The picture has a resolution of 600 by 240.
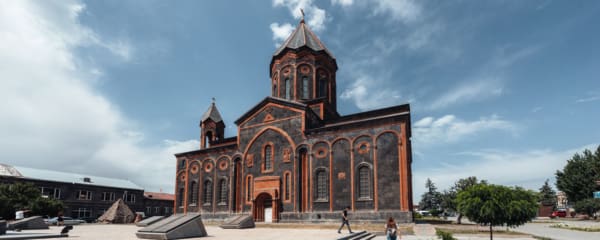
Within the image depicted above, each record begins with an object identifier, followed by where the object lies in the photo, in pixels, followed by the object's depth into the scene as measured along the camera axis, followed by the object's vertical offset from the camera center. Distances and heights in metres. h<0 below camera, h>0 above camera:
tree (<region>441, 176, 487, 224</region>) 39.72 -1.08
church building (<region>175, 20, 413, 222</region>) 24.02 +1.40
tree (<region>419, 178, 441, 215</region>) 83.34 -5.33
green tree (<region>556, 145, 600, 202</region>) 44.66 -0.05
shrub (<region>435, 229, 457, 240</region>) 11.40 -1.93
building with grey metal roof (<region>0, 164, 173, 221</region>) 42.80 -1.91
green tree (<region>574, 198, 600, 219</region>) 42.38 -3.62
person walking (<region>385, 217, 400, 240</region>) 12.45 -1.90
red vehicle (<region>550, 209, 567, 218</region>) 56.74 -5.88
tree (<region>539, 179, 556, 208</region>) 67.39 -4.37
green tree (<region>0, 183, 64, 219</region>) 33.00 -2.47
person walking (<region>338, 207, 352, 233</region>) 17.69 -2.11
